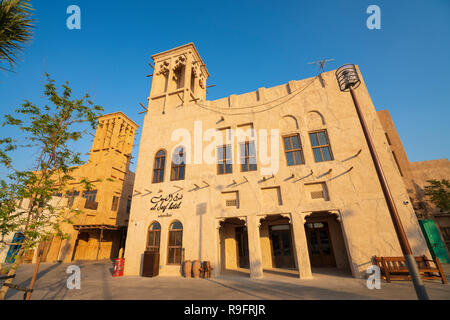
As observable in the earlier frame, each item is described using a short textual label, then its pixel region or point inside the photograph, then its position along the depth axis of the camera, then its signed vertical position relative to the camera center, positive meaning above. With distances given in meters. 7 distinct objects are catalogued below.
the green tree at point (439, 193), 14.15 +2.69
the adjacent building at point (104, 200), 20.34 +5.02
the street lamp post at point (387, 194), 4.63 +1.02
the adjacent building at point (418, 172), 15.52 +4.81
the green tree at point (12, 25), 6.29 +6.95
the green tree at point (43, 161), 5.52 +2.64
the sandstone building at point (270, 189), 9.98 +2.68
